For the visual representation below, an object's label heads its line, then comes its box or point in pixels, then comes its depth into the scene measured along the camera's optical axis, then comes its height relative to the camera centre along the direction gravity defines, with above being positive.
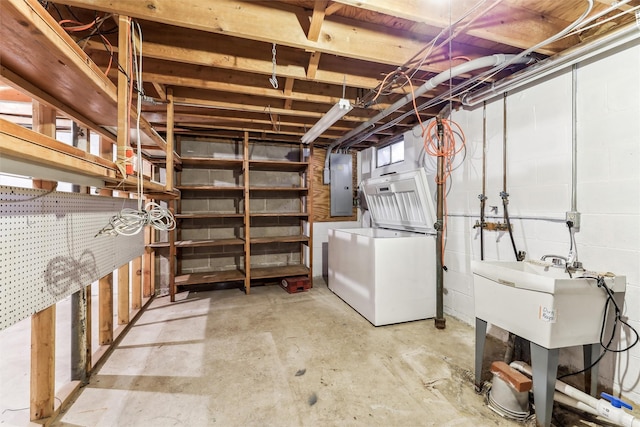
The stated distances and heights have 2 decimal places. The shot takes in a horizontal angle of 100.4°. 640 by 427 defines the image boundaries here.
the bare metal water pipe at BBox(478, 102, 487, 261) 2.42 +0.35
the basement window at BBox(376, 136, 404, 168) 3.67 +0.87
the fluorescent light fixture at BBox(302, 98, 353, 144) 2.13 +0.88
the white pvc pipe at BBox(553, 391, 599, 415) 1.34 -0.99
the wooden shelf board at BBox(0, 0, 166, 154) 0.84 +0.60
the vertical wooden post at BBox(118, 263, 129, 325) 2.54 -0.86
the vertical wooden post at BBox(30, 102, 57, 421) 1.45 -0.84
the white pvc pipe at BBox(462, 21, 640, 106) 1.50 +1.01
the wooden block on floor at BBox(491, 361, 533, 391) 1.40 -0.89
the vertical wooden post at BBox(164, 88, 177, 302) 2.22 +0.61
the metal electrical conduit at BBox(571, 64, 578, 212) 1.78 +0.47
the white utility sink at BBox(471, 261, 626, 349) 1.32 -0.49
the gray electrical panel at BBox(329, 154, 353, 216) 4.43 +0.47
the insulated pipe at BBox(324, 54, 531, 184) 1.88 +1.04
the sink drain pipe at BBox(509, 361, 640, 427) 1.23 -0.95
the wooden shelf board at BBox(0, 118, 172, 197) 0.71 +0.18
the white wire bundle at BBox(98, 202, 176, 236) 1.41 -0.05
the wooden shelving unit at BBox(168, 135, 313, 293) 3.62 -0.11
